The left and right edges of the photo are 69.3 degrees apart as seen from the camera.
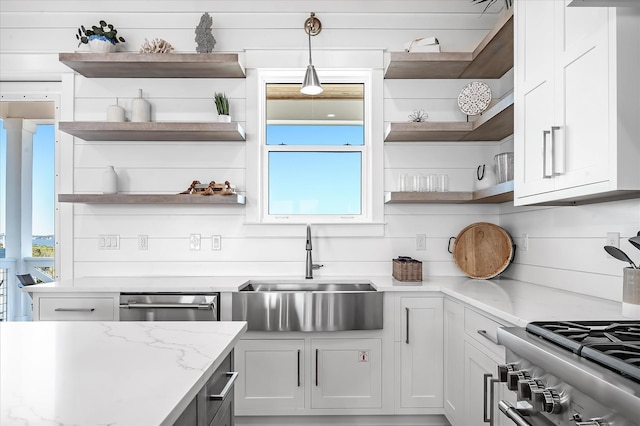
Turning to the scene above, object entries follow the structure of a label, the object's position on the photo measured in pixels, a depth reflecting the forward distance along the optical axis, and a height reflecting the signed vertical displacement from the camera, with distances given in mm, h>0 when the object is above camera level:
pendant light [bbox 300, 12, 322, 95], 2924 +826
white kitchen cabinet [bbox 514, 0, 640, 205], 1510 +422
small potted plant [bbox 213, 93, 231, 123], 3197 +739
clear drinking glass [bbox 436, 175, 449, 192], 3295 +220
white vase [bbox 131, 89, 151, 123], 3268 +724
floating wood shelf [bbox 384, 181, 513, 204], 3094 +107
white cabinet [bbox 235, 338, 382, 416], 2752 -964
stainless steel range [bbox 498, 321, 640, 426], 973 -377
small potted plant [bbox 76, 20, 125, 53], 3174 +1208
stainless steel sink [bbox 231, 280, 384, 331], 2715 -571
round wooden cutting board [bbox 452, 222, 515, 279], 3098 -247
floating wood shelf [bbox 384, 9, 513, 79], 2814 +1012
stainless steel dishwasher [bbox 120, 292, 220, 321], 2729 -554
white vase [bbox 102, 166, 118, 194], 3250 +220
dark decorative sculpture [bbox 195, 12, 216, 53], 3203 +1224
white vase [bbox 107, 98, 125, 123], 3258 +694
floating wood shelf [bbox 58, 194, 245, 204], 3129 +94
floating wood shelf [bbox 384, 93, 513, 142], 2803 +552
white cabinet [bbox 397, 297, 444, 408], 2764 -834
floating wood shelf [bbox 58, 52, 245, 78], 3084 +1008
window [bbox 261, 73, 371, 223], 3498 +463
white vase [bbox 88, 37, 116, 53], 3172 +1147
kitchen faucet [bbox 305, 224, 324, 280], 3195 -350
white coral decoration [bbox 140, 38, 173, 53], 3154 +1138
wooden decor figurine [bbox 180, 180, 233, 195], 3160 +170
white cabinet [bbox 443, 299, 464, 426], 2416 -814
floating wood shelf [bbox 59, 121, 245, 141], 3072 +558
